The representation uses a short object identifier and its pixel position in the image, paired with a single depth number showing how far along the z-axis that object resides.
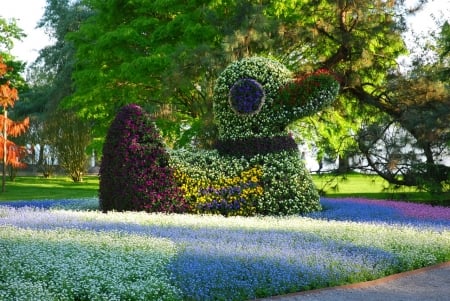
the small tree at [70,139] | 34.09
